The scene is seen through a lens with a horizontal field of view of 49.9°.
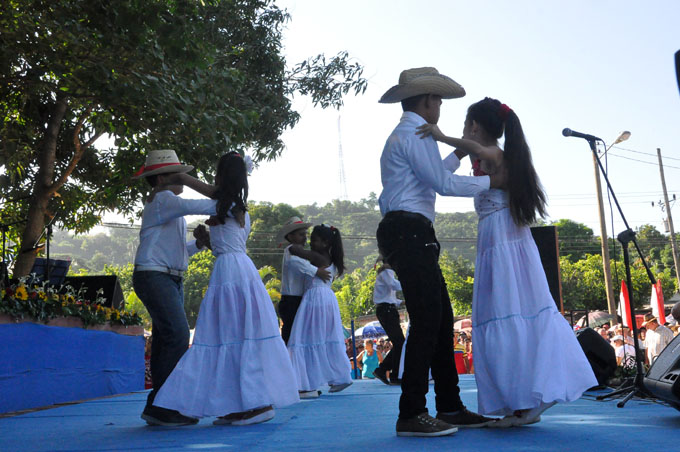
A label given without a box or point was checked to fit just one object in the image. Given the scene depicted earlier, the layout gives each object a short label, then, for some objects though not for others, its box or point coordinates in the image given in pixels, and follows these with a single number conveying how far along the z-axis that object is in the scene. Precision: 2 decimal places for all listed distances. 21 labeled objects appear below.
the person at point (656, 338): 12.29
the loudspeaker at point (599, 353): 6.61
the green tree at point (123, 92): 7.40
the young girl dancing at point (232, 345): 4.52
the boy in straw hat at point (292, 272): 7.80
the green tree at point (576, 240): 60.22
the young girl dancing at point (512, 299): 3.64
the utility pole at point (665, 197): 40.89
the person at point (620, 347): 11.39
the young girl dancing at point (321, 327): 7.81
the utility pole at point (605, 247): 26.08
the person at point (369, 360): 16.33
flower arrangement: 6.95
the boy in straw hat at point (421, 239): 3.72
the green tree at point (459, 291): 46.81
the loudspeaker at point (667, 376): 3.99
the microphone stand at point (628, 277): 5.43
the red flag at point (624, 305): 15.18
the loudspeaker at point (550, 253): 7.53
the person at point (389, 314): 9.16
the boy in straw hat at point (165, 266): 4.75
